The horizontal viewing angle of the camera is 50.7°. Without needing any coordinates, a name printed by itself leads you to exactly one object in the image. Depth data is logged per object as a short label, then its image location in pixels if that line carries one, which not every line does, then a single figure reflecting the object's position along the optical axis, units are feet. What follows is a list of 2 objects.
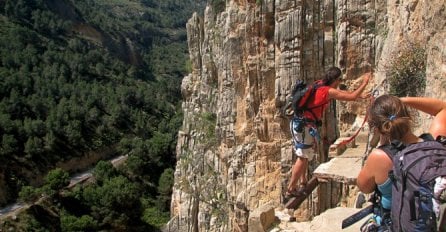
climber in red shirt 23.26
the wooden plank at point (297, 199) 25.57
